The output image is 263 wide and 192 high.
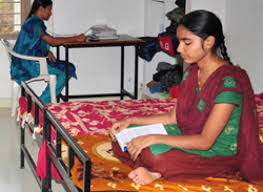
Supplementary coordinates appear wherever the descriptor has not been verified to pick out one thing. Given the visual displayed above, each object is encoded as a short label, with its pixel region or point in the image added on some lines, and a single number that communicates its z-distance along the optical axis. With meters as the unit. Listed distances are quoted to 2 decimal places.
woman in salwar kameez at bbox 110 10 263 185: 2.12
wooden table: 4.61
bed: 2.10
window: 5.12
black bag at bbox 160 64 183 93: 4.98
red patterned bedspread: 2.93
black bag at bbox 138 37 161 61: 5.16
